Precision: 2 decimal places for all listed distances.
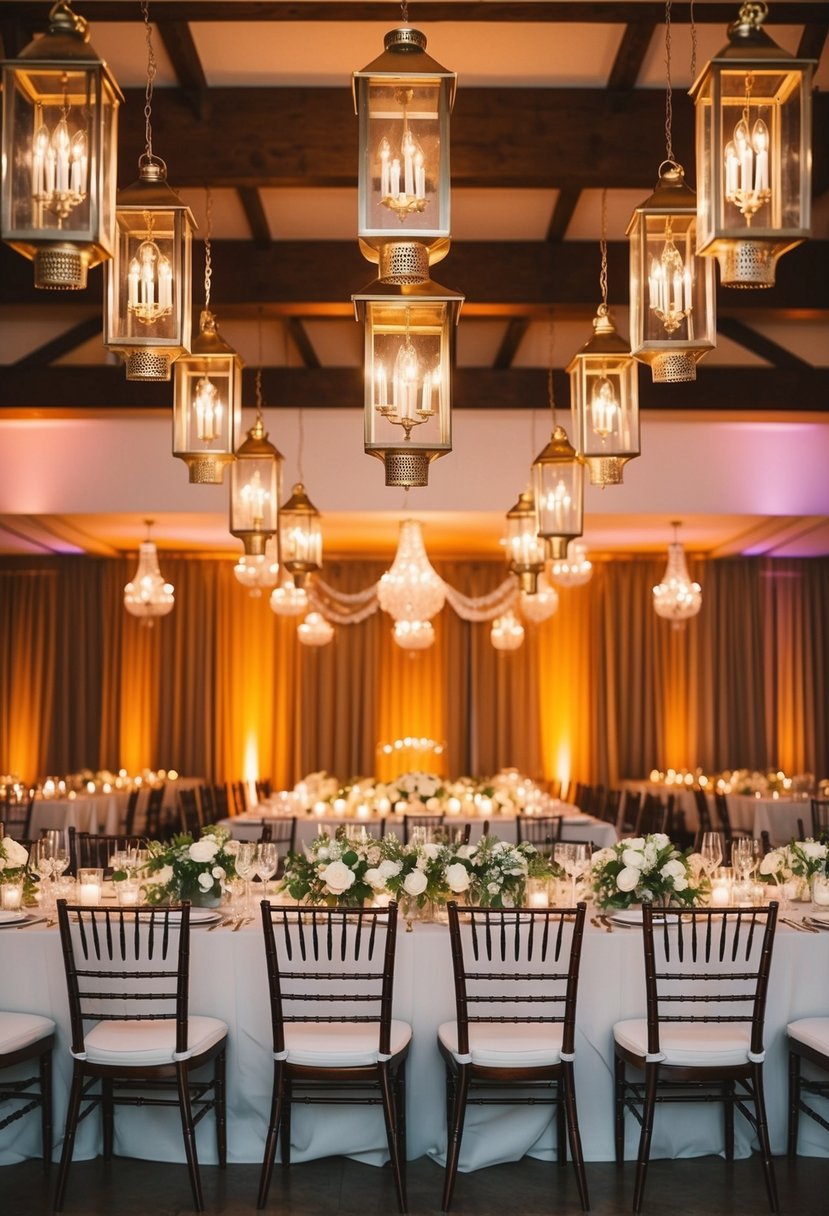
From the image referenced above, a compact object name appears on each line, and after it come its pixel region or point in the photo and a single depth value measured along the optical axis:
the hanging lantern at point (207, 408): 5.19
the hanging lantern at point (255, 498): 6.61
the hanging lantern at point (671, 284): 3.73
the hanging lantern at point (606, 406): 5.21
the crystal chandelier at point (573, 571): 11.12
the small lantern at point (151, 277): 3.76
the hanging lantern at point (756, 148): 2.90
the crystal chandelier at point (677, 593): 12.49
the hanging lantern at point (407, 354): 3.93
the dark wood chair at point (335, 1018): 4.28
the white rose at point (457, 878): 4.83
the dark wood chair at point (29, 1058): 4.42
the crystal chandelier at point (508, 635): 13.23
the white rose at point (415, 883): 4.89
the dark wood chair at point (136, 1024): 4.28
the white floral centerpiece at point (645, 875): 4.93
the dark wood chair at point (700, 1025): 4.31
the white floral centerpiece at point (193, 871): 5.05
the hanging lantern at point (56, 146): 2.83
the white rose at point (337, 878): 4.80
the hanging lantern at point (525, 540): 8.46
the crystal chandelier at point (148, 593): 12.09
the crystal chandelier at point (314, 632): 12.61
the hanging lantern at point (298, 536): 7.98
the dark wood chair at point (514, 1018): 4.30
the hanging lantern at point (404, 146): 3.13
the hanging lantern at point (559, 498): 6.88
